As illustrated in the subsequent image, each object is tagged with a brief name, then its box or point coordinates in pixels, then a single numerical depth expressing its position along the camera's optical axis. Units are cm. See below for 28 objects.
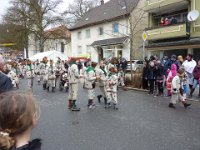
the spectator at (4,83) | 348
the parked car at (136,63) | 2492
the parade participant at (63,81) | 1511
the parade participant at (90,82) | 970
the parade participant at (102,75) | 1003
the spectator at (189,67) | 1227
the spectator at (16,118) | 170
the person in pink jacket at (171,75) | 1084
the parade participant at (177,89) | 949
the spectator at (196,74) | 1179
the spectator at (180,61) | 1376
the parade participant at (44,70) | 1540
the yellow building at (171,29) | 2269
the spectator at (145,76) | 1314
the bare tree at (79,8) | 5533
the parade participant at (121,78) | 1565
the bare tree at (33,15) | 4453
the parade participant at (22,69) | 2387
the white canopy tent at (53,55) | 3497
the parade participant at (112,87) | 954
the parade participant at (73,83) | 970
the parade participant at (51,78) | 1512
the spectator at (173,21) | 2502
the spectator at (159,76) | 1248
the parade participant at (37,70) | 1692
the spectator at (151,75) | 1266
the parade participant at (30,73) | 1569
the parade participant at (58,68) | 1586
